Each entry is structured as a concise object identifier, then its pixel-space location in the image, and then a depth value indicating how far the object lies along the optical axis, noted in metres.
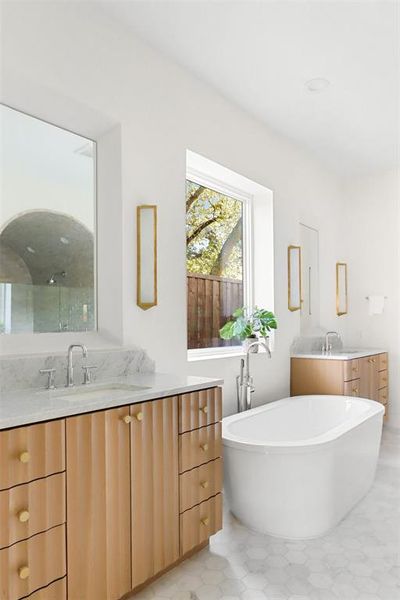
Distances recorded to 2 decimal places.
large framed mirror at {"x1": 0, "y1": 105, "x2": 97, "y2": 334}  2.38
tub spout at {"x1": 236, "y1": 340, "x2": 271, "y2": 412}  3.51
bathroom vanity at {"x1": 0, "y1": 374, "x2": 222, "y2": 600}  1.55
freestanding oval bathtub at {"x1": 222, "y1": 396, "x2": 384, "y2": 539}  2.46
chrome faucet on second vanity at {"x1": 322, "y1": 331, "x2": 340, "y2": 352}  4.74
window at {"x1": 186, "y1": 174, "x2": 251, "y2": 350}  3.60
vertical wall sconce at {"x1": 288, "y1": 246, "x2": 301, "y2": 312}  4.32
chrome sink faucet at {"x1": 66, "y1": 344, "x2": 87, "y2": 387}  2.25
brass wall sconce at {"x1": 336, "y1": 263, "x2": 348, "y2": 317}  5.32
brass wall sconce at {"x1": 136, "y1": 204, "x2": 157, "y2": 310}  2.73
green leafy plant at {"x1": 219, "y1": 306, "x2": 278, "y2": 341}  3.58
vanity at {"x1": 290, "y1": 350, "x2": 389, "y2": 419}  4.17
